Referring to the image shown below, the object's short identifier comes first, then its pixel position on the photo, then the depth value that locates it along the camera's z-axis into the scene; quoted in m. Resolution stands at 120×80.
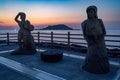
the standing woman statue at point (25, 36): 5.04
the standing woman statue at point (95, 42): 2.94
